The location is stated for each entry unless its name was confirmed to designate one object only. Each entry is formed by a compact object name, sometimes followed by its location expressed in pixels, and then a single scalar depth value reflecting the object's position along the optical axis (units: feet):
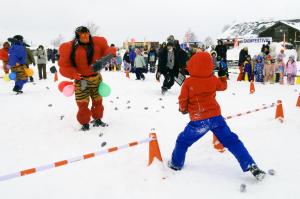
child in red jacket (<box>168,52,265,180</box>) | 10.46
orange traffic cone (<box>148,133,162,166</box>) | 11.28
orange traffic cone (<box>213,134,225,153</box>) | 12.97
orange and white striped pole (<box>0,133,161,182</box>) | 7.91
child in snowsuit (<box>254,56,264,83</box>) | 37.75
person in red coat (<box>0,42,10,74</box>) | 36.95
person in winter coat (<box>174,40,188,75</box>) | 26.77
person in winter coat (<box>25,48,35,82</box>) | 33.09
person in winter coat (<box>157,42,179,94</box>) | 26.59
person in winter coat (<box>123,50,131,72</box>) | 54.43
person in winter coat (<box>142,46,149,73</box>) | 53.27
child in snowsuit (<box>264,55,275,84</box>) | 36.97
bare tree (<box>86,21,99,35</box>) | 205.23
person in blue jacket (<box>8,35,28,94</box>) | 26.92
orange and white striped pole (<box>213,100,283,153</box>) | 12.97
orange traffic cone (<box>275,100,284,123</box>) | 17.59
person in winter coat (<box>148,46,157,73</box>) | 49.35
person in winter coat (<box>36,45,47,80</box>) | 41.50
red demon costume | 15.32
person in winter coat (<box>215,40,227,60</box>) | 41.92
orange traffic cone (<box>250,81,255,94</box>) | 29.62
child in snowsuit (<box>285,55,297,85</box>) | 36.01
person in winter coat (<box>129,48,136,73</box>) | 53.34
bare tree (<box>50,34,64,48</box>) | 286.86
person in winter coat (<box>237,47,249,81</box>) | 41.02
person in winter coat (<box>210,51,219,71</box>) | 38.61
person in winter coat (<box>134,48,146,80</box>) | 39.44
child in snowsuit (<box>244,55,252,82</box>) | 39.63
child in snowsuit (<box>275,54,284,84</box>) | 36.53
